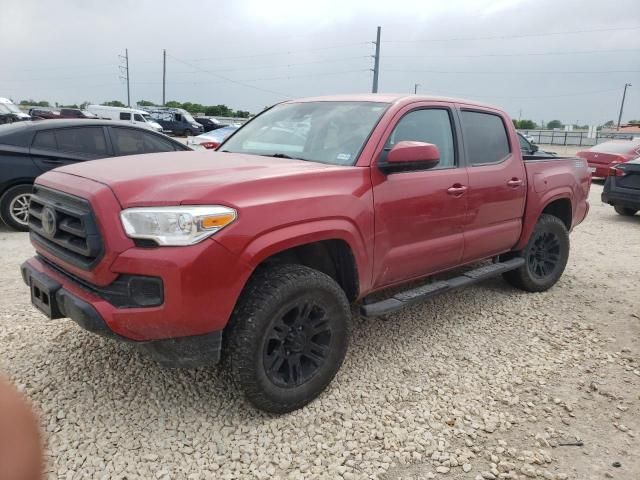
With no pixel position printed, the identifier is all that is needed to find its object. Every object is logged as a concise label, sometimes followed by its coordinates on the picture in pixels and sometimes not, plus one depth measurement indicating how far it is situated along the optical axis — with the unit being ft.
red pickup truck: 7.94
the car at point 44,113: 94.64
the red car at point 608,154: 44.96
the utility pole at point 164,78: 203.06
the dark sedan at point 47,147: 21.63
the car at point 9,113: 80.89
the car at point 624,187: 31.73
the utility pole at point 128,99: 202.49
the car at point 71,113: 98.36
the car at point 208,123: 131.64
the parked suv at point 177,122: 115.96
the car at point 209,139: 39.17
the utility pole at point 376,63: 128.57
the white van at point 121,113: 105.19
